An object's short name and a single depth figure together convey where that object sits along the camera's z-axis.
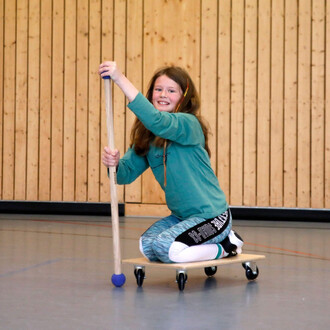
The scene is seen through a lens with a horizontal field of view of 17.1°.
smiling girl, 4.91
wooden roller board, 4.84
